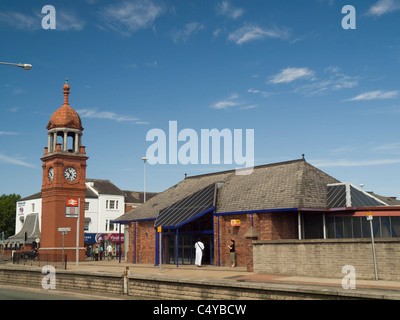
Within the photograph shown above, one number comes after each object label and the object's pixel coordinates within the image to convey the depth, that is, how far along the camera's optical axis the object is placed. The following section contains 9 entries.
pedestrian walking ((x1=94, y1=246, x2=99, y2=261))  44.25
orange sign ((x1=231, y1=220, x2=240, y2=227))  29.89
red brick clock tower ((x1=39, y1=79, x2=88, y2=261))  47.66
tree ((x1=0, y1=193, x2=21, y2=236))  90.54
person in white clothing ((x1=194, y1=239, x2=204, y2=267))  29.34
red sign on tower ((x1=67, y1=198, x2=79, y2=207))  43.54
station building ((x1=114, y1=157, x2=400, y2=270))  27.59
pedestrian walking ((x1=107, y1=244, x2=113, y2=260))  45.34
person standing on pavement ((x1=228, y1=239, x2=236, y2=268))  28.28
